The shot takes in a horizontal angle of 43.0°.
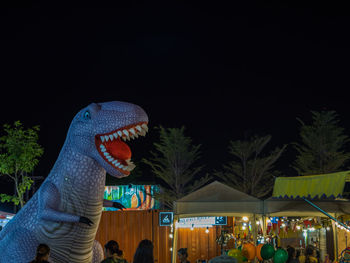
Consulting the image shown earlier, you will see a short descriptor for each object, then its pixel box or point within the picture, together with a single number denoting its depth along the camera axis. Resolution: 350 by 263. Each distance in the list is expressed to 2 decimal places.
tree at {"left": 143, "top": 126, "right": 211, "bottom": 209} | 22.53
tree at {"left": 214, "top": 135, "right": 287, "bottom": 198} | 22.58
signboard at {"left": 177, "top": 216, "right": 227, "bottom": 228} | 12.30
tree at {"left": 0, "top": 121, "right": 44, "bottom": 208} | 16.66
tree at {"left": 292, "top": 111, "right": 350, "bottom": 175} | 21.75
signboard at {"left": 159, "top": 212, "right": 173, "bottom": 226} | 12.48
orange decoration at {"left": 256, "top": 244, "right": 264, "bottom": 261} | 8.98
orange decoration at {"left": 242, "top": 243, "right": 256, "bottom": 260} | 8.84
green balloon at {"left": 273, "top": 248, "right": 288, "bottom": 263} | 7.85
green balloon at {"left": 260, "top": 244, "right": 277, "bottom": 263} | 8.21
